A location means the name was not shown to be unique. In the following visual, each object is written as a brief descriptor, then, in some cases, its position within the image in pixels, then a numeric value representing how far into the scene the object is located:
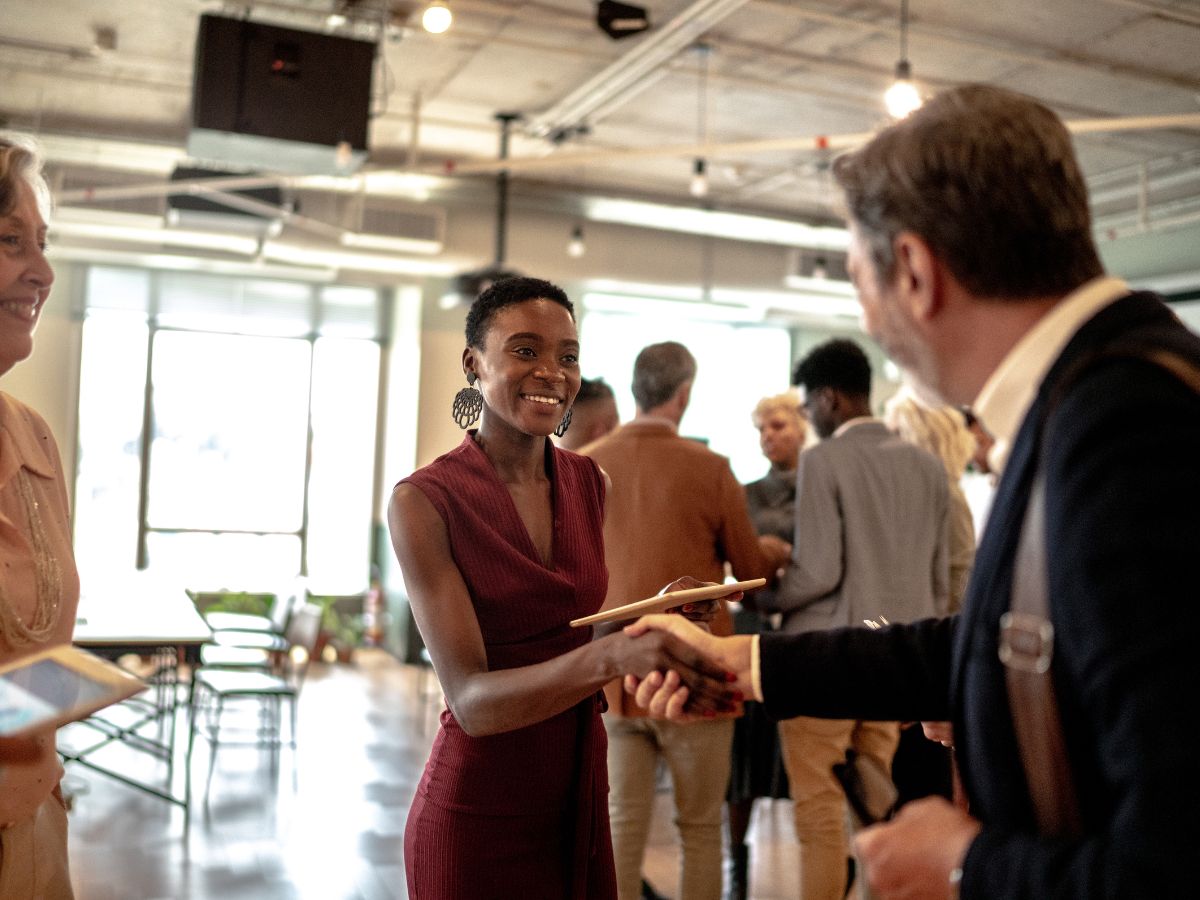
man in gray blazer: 3.52
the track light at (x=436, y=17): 5.18
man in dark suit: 0.84
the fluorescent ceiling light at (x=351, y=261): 9.98
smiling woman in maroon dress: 1.87
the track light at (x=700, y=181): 8.18
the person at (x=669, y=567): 3.22
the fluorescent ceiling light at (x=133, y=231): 9.06
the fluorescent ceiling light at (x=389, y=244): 9.96
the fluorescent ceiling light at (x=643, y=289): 11.31
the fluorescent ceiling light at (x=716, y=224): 10.74
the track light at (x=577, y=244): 10.48
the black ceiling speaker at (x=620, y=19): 6.28
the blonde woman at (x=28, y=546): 1.65
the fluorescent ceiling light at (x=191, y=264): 9.96
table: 5.25
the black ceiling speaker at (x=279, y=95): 5.52
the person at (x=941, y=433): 4.39
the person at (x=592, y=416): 4.46
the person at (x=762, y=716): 4.39
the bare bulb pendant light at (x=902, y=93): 5.27
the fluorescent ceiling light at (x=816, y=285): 11.10
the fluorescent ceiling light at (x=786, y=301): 11.91
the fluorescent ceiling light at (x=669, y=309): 11.98
